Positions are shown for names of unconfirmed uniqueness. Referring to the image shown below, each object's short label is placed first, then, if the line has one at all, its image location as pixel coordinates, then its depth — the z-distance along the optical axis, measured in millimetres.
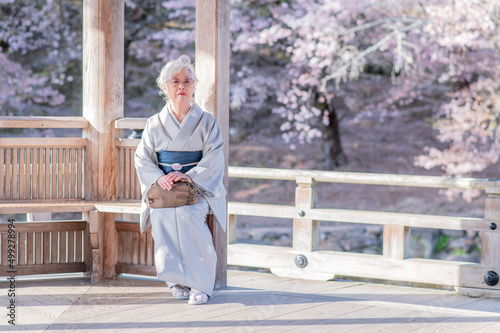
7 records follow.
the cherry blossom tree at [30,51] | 16432
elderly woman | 6651
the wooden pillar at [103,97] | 7694
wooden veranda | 6963
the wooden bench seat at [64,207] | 7151
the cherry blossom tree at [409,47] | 13106
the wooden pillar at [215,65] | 7100
